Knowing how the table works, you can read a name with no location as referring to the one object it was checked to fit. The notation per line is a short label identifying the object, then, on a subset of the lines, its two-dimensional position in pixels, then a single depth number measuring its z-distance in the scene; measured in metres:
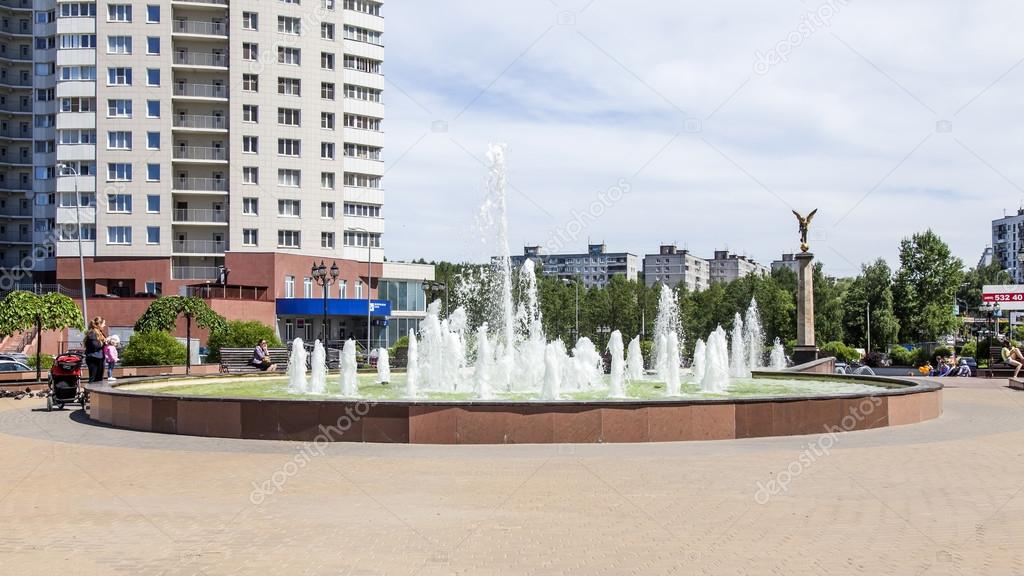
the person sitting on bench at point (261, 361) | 27.59
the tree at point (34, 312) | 27.17
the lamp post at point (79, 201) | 49.78
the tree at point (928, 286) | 69.56
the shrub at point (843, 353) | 48.75
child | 24.77
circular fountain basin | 12.81
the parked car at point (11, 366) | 33.29
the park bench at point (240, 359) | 29.92
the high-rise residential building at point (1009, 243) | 161.88
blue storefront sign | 57.91
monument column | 38.78
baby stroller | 18.05
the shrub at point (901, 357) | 51.57
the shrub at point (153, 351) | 30.77
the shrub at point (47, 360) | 32.22
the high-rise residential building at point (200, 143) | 58.69
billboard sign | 44.81
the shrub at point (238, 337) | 36.66
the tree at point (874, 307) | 71.12
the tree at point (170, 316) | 36.44
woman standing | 19.69
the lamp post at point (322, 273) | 36.81
